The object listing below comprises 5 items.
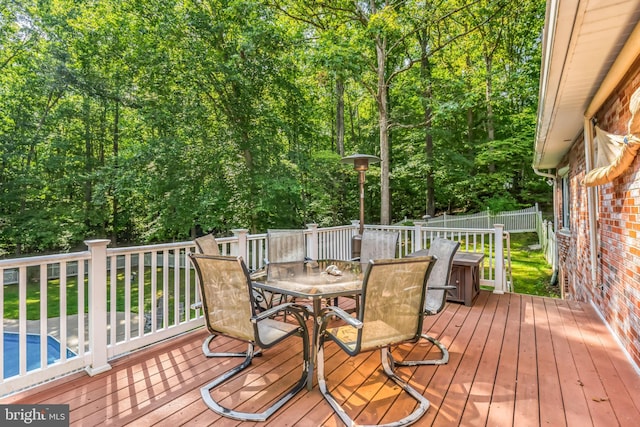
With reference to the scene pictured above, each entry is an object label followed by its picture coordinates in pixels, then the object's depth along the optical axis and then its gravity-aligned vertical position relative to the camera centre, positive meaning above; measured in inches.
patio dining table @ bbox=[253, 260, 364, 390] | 98.5 -22.1
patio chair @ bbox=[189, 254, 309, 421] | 83.8 -26.7
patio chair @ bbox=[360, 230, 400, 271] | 155.6 -13.1
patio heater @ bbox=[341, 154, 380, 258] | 206.8 +33.5
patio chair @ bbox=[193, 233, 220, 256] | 122.6 -9.8
